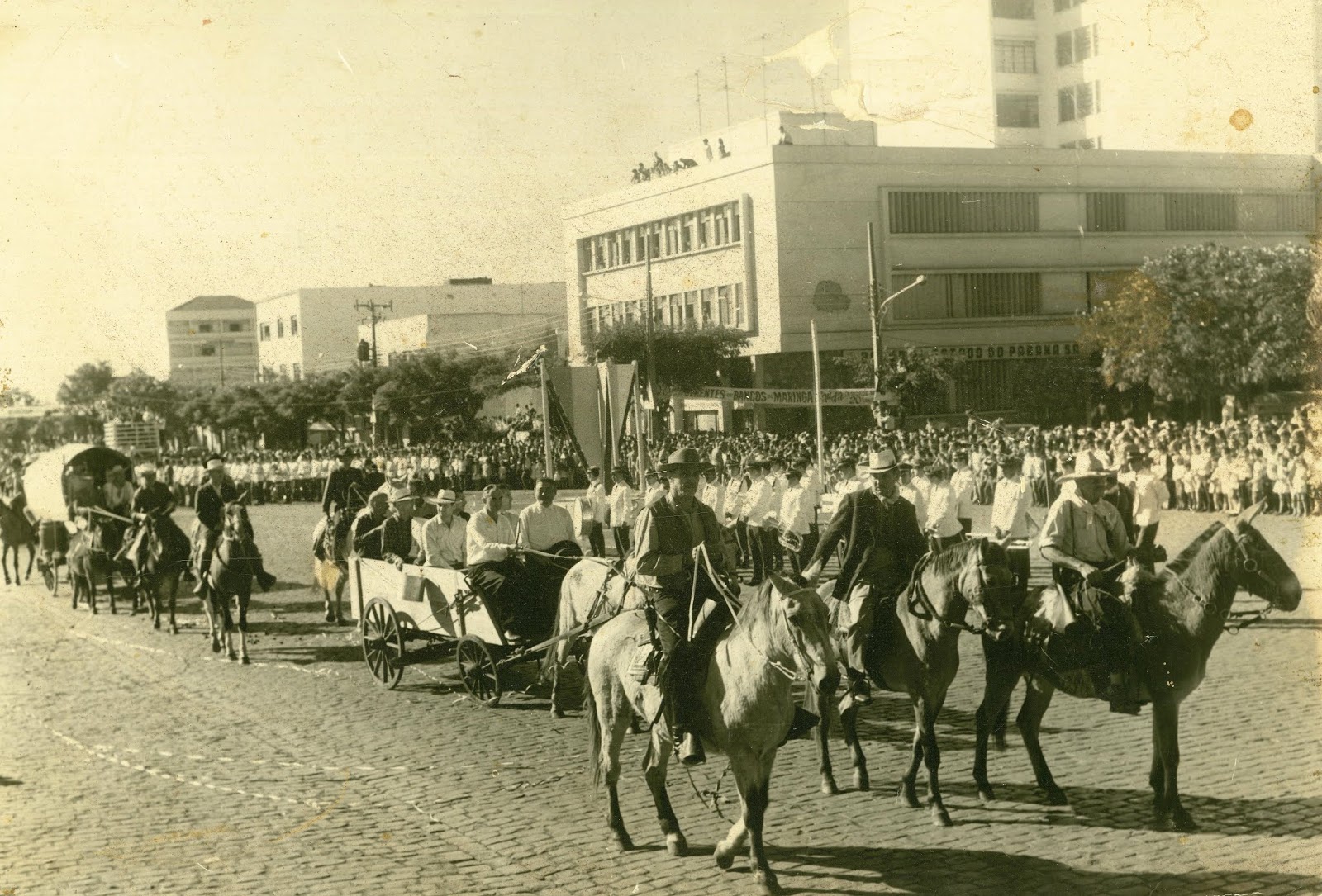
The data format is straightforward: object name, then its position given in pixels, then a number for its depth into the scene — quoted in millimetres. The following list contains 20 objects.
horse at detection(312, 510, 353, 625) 16969
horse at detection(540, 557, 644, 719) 9562
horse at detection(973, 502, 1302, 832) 7945
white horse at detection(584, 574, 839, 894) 6742
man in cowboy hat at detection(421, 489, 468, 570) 13125
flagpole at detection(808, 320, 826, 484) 24281
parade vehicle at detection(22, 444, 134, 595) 21422
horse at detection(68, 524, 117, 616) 19219
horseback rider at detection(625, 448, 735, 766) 7539
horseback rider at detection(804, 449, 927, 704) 9312
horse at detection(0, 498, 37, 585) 23797
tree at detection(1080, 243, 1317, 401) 34062
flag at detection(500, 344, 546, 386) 21227
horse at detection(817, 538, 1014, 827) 8008
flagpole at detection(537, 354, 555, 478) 17703
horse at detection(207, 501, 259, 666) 14805
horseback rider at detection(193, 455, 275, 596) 15258
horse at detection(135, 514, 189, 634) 17266
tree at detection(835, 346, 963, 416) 39562
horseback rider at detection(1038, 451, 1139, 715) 8156
